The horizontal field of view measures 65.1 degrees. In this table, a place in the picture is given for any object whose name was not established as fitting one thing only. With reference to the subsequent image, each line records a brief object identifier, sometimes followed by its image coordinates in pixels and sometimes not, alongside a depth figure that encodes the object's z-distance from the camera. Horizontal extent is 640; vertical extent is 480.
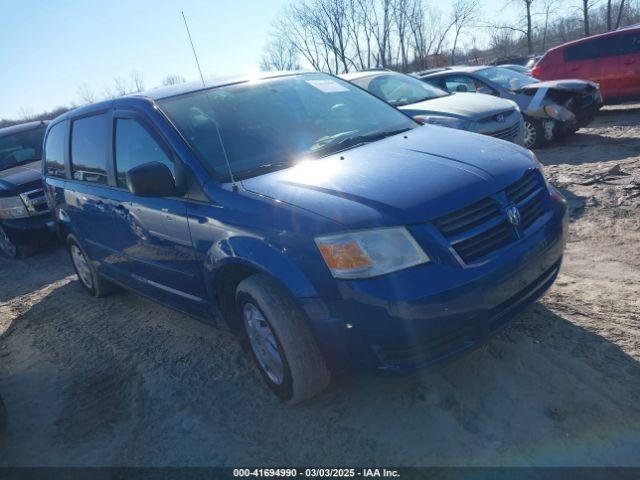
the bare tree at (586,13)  35.31
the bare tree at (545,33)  43.00
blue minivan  2.26
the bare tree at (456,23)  48.13
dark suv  7.11
